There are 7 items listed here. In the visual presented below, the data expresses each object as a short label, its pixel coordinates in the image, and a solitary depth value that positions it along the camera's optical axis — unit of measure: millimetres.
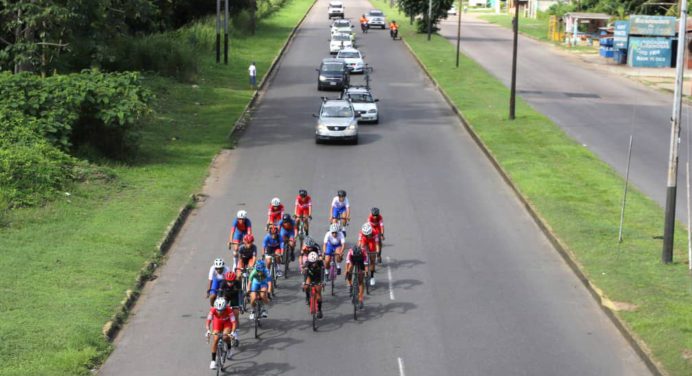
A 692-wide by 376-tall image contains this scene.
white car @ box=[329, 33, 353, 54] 72100
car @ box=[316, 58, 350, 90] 54469
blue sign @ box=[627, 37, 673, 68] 68938
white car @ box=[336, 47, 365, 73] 62391
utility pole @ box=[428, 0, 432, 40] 83369
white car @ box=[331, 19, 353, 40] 79000
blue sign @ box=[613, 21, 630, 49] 70812
